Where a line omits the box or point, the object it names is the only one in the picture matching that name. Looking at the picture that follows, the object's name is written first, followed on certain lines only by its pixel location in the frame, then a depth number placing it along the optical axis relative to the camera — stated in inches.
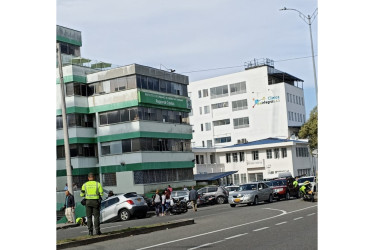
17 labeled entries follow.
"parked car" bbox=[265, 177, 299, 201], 1545.3
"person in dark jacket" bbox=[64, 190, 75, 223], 1059.7
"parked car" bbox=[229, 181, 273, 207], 1357.3
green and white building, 2030.0
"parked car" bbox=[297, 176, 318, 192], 1766.5
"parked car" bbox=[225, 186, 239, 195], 1901.6
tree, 1902.1
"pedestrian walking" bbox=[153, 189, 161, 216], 1266.0
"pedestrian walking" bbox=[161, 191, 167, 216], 1272.1
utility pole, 1034.1
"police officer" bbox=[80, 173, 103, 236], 635.5
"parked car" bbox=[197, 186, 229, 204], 1715.3
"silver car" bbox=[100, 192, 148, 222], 1140.5
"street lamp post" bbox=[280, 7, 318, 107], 1580.3
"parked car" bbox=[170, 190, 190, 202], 1613.4
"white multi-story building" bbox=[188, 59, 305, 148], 3262.8
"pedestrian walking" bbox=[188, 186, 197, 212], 1362.0
